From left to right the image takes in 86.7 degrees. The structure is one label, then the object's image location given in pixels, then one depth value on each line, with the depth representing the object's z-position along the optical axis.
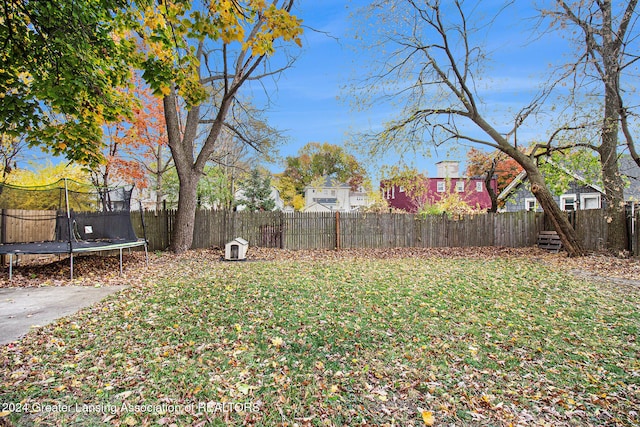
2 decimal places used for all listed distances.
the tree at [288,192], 42.69
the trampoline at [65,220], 8.05
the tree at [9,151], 13.15
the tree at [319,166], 48.81
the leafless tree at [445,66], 11.12
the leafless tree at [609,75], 9.43
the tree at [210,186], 22.58
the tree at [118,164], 14.65
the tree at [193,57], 3.77
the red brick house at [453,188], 29.12
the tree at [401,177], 13.59
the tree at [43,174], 12.84
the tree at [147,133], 14.50
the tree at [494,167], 15.19
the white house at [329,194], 42.22
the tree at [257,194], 28.48
